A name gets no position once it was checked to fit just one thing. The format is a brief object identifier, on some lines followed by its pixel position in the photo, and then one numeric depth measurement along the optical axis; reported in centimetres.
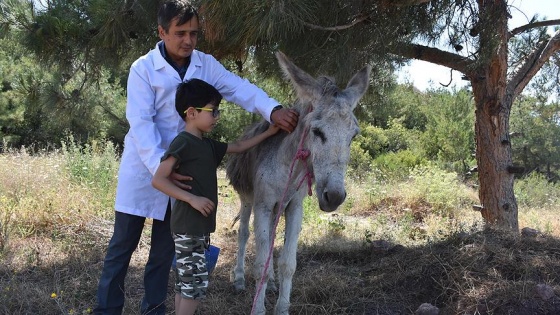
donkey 281
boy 269
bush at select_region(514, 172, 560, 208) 1134
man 299
